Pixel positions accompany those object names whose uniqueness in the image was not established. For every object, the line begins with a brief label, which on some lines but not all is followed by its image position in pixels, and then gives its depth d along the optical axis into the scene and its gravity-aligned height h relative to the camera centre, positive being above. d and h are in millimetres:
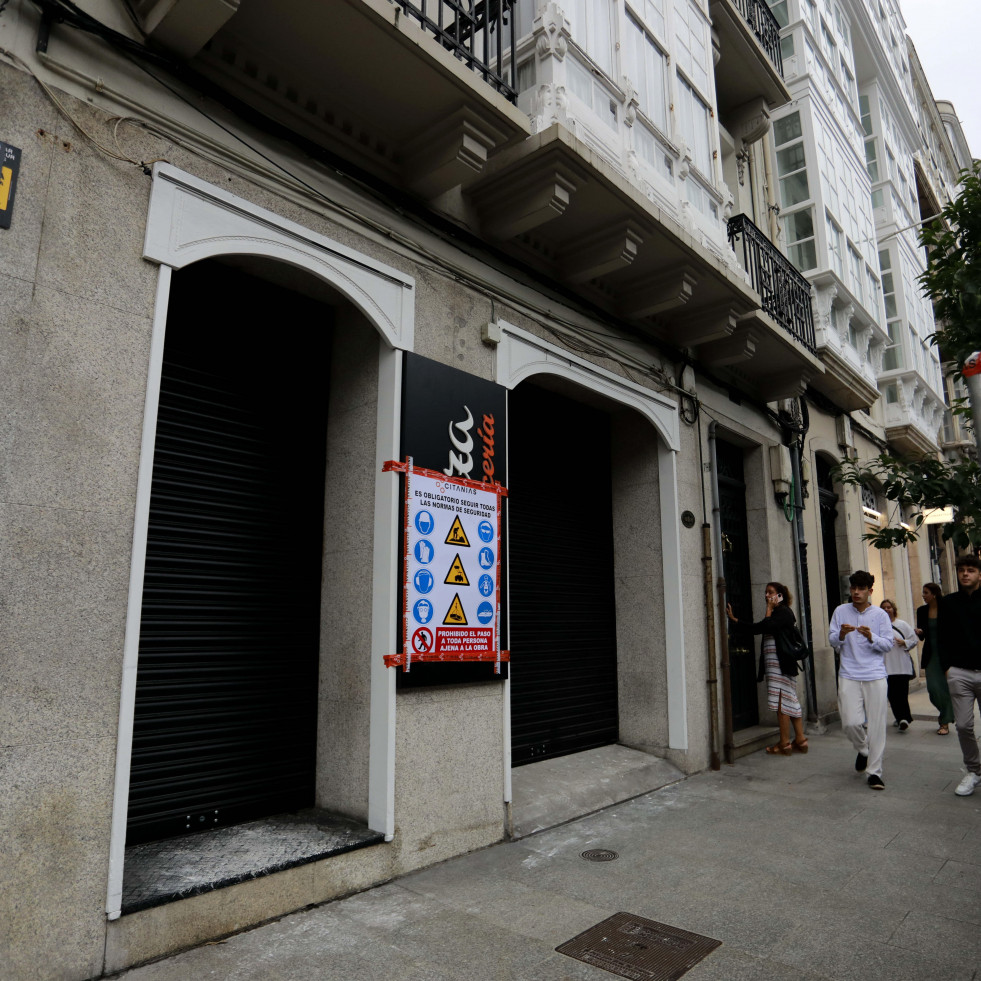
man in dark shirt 6121 -328
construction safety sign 4711 +321
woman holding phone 8297 -665
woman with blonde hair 9711 -750
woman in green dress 8904 -542
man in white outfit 6777 -590
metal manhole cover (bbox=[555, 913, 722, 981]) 3271 -1582
